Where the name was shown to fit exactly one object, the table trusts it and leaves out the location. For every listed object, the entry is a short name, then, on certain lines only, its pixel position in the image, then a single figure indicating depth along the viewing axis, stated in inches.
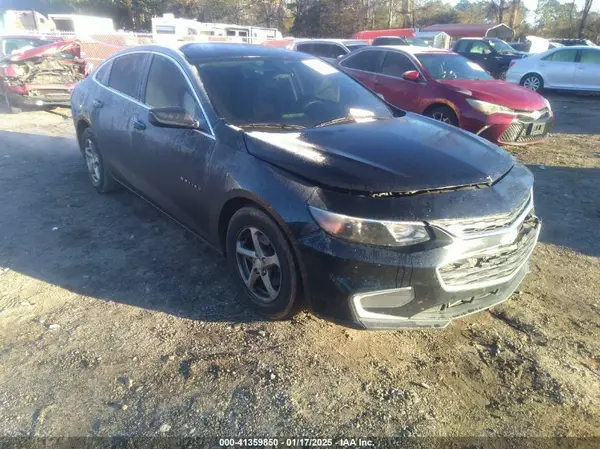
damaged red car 383.9
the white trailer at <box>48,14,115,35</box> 1126.2
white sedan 560.4
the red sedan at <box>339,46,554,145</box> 268.5
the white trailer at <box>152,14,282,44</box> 682.8
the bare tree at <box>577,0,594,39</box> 1482.5
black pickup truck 772.0
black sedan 95.4
